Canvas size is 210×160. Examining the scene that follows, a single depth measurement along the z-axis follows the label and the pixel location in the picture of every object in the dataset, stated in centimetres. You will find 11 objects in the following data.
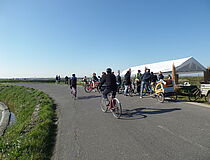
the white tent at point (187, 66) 1287
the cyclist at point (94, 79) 1481
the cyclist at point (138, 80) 1176
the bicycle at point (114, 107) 546
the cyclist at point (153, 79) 1027
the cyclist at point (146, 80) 950
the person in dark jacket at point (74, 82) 1065
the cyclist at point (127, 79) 1099
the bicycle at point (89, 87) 1492
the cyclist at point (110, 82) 568
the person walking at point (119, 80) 1256
